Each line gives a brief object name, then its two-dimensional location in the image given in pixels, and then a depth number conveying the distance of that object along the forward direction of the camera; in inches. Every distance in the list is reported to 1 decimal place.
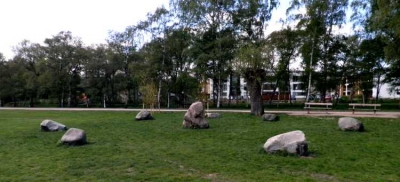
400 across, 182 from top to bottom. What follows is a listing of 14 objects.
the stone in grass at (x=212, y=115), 836.0
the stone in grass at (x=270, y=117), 733.3
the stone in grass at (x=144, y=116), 804.8
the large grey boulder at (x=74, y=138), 427.4
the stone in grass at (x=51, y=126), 584.7
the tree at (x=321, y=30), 1278.2
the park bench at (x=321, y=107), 1079.5
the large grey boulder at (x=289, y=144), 349.1
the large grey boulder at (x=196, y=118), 610.5
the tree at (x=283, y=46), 1398.9
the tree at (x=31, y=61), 1721.2
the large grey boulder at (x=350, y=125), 550.2
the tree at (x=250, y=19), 1348.4
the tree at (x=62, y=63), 1685.5
